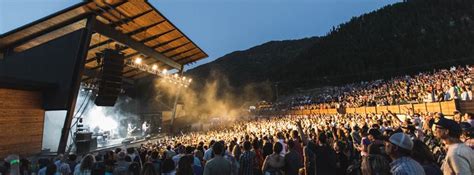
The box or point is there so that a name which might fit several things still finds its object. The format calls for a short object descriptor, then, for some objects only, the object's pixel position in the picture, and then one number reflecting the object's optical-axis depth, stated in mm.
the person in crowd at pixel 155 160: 5485
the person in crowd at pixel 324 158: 4527
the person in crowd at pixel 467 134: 3377
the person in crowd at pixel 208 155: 6109
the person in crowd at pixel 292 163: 4754
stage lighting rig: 15250
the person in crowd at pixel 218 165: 4000
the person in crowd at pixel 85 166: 5402
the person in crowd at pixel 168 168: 4617
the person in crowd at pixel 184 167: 4176
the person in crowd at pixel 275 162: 4629
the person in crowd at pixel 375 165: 2988
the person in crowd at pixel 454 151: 2391
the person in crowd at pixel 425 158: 2643
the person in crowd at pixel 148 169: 4512
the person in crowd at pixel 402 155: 2352
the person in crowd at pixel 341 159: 4957
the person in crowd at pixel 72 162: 6536
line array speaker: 11172
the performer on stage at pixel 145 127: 26712
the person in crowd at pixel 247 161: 4758
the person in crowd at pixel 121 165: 5215
